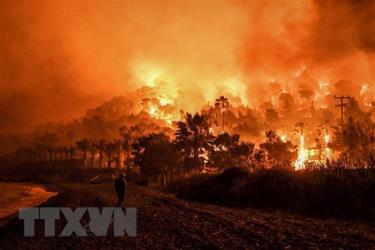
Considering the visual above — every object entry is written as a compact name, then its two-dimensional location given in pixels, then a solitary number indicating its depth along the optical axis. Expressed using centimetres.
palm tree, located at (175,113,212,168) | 8500
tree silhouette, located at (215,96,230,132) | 14688
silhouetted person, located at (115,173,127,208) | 2456
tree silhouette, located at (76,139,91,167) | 15825
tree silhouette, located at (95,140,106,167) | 15250
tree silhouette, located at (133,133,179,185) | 7538
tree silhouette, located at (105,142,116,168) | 14751
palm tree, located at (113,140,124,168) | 14762
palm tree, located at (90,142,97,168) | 15727
